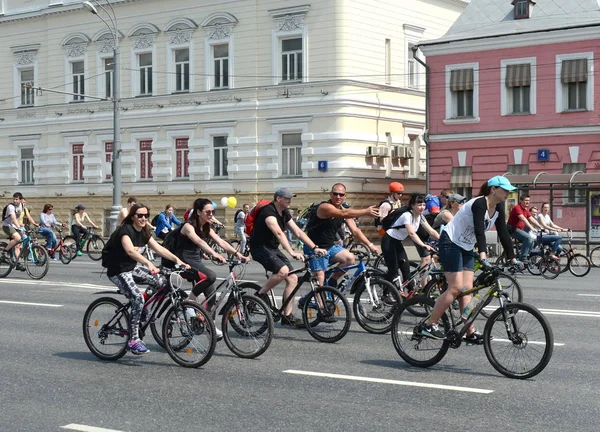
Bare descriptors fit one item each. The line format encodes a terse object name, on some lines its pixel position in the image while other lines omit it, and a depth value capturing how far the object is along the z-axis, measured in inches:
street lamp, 1402.6
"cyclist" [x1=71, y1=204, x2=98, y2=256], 1204.1
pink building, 1390.3
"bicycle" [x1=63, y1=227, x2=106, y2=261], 1173.7
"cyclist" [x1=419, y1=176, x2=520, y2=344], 387.5
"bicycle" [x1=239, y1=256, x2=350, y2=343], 461.1
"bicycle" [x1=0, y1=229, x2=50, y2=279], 870.4
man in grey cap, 476.4
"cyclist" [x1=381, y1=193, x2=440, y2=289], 538.9
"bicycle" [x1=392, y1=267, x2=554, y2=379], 364.8
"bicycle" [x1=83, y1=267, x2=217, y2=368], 399.5
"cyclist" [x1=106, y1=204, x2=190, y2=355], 412.5
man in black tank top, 509.4
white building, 1561.3
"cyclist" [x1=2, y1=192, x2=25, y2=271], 878.4
